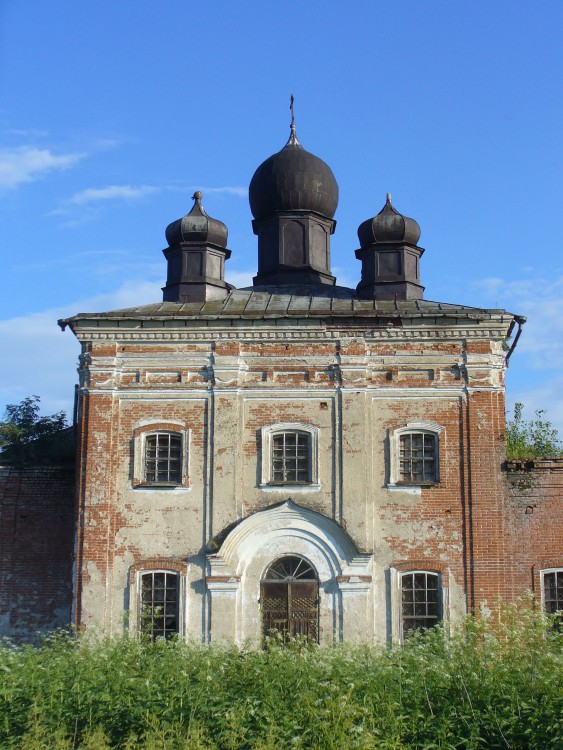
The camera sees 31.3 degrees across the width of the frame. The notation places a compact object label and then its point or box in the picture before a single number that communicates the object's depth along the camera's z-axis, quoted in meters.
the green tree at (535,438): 23.22
